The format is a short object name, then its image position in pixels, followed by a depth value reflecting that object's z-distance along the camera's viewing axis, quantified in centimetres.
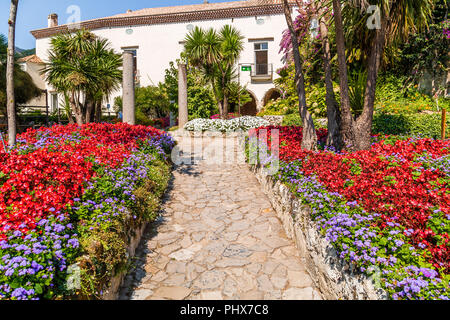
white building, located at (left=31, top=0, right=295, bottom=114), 2067
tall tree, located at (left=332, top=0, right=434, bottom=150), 583
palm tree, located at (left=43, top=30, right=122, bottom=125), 981
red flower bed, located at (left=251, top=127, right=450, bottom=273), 258
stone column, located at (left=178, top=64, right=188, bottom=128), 1453
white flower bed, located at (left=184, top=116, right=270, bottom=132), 1311
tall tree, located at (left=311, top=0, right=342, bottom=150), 634
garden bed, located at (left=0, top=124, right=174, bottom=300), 210
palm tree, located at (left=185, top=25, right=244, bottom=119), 1522
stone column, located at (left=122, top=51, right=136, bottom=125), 967
